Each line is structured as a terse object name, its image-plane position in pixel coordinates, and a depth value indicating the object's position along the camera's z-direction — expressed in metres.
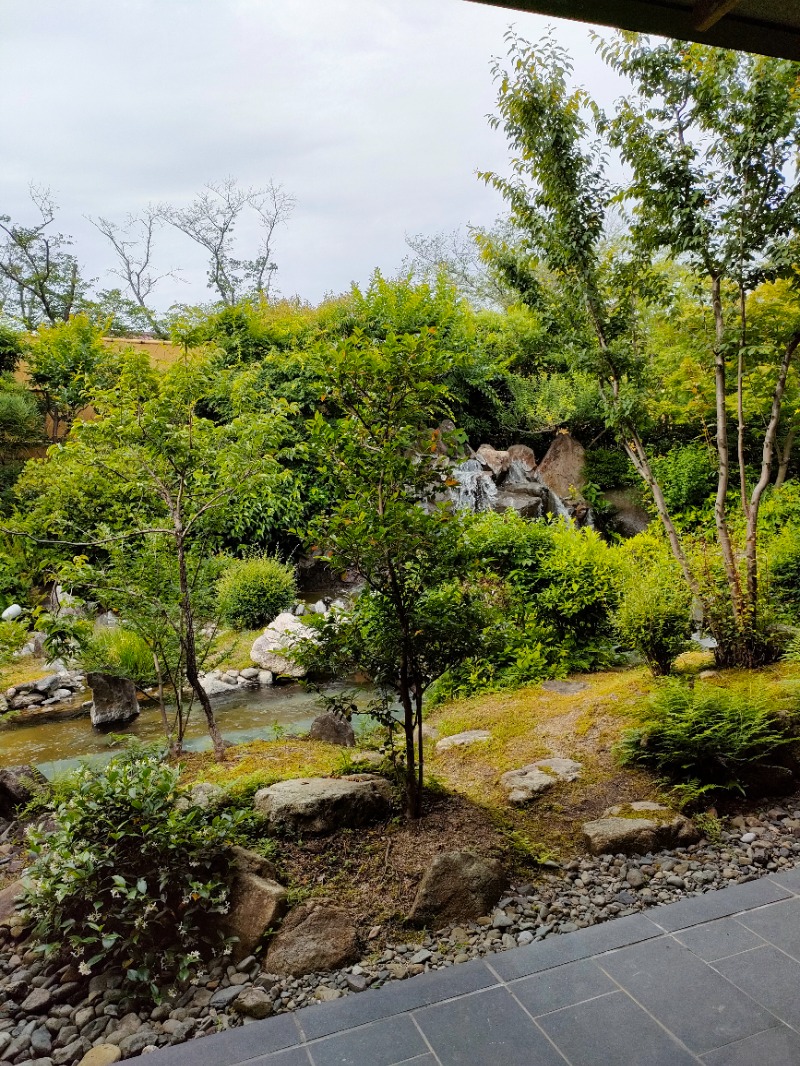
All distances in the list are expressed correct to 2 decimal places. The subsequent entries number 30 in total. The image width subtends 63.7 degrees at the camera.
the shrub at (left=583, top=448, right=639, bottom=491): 12.16
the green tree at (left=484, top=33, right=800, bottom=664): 4.46
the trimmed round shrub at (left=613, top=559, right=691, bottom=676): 4.80
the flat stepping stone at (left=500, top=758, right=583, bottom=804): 3.49
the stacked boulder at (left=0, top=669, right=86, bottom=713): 6.63
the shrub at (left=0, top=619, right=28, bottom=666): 4.71
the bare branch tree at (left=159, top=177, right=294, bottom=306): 19.73
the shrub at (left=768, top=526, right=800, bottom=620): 6.34
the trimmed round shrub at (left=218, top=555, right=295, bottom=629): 8.48
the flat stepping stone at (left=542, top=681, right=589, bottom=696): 5.37
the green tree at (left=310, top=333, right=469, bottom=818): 2.78
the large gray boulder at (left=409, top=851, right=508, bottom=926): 2.49
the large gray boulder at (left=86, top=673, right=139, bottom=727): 5.99
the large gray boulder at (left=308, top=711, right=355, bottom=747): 4.73
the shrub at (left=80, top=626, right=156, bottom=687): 4.54
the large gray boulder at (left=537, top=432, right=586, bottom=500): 12.34
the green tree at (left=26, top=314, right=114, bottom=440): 11.28
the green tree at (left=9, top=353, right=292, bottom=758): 3.84
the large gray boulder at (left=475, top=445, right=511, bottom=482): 11.91
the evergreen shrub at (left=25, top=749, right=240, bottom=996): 2.26
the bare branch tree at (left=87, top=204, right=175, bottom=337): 19.64
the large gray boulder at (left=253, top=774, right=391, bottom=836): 2.88
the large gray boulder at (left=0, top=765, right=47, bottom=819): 3.70
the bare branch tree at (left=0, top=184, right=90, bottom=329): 16.67
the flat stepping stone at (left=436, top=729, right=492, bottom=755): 4.45
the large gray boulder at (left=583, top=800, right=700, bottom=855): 2.95
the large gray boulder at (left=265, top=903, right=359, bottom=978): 2.27
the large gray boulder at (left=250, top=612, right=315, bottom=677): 7.26
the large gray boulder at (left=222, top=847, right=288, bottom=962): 2.36
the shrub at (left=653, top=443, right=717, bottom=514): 11.30
